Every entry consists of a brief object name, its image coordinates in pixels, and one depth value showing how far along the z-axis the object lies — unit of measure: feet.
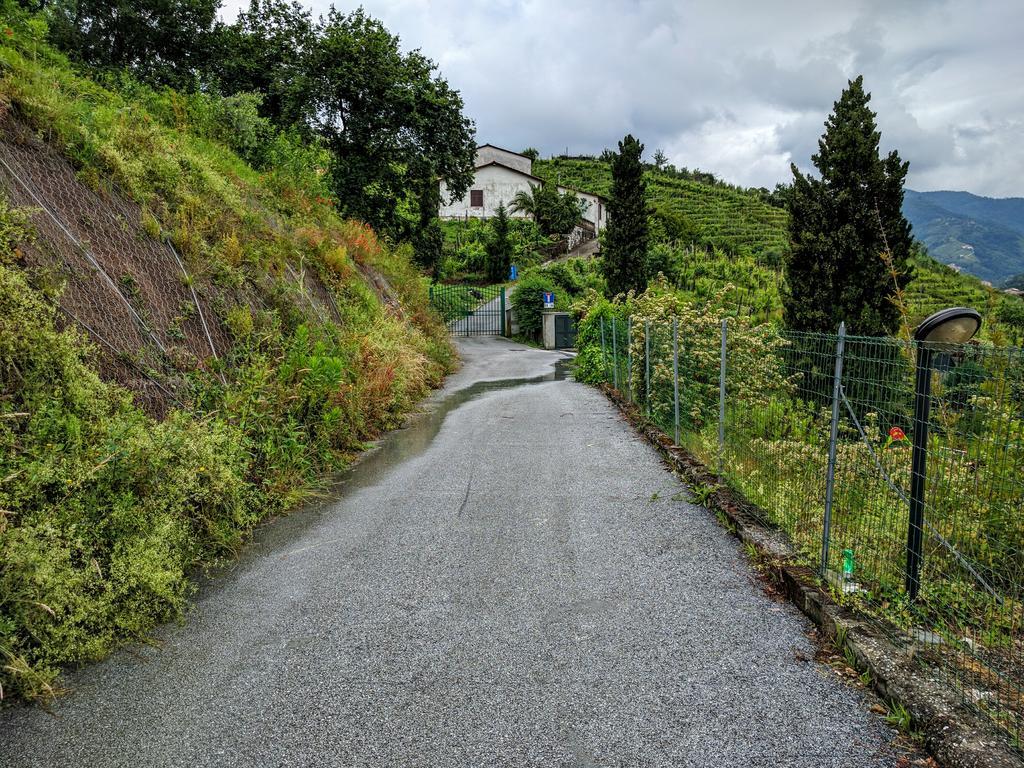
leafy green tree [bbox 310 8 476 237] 66.44
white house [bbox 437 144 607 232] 164.35
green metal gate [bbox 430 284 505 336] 94.02
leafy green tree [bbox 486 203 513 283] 120.06
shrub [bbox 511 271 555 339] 90.07
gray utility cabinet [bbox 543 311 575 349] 83.61
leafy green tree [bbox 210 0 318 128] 64.90
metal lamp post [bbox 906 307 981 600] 10.47
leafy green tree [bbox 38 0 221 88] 53.67
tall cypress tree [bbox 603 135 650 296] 81.30
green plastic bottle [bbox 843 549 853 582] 12.42
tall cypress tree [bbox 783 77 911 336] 49.47
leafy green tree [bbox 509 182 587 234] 146.10
